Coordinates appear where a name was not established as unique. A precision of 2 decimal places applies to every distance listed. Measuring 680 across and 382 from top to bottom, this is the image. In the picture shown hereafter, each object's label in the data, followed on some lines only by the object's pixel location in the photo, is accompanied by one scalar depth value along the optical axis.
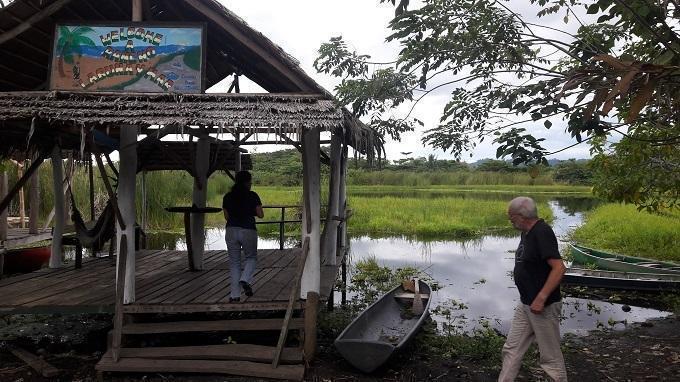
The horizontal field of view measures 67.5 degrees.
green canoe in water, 10.05
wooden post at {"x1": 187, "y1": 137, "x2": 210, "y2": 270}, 7.38
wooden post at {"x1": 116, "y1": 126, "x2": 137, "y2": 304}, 5.50
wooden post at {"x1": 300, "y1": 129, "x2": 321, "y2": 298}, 5.55
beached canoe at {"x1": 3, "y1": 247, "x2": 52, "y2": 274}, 9.75
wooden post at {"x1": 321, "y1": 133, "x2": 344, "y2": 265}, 7.29
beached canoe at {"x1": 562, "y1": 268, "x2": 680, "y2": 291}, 9.29
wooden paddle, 7.53
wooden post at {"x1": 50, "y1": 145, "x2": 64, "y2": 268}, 7.65
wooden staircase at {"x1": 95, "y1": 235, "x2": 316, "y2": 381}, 5.20
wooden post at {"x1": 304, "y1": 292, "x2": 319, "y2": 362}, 5.45
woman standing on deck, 5.61
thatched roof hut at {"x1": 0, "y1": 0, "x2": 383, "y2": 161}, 4.94
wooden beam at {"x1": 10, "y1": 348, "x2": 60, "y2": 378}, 5.35
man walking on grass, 3.86
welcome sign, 5.54
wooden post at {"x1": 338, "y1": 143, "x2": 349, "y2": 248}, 8.89
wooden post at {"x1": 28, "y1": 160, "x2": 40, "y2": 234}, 10.67
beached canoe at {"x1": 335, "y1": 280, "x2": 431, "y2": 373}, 5.32
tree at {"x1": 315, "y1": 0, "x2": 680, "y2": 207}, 3.50
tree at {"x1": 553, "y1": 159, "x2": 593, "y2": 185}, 52.30
